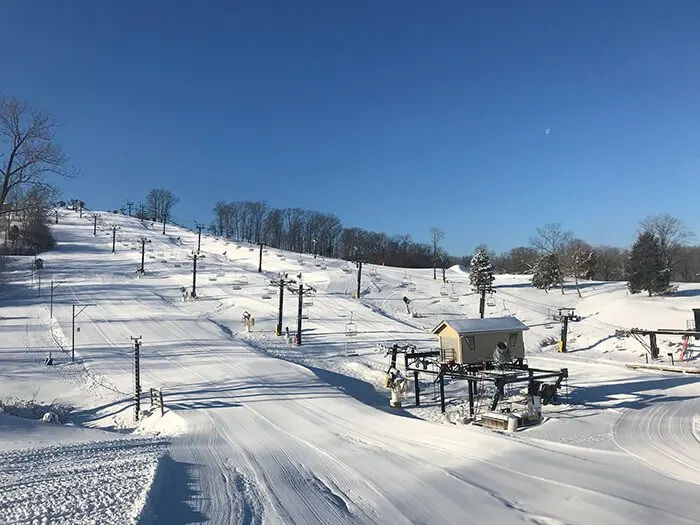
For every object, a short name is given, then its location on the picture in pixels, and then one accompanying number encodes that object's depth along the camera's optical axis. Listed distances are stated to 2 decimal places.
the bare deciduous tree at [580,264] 74.06
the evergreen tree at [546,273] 72.25
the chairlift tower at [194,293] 56.67
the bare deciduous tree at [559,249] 72.25
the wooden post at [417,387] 27.58
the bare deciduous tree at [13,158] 21.91
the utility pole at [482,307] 51.64
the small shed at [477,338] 26.92
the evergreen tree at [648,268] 58.75
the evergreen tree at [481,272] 67.12
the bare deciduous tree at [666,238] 76.03
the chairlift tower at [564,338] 42.96
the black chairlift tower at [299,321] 40.36
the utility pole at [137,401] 21.73
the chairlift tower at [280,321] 43.19
